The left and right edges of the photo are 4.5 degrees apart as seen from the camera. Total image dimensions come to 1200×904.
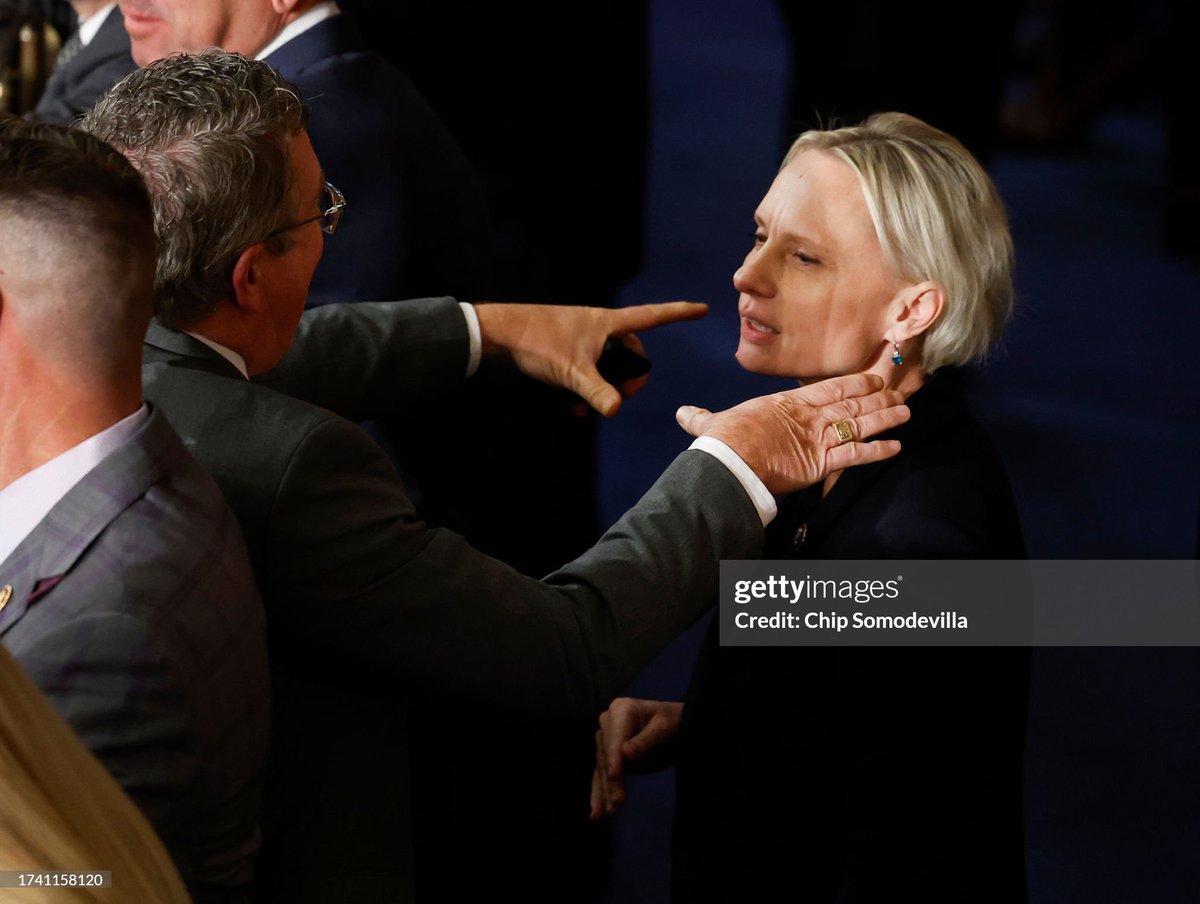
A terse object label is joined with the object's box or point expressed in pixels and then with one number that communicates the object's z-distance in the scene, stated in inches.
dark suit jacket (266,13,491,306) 489.6
